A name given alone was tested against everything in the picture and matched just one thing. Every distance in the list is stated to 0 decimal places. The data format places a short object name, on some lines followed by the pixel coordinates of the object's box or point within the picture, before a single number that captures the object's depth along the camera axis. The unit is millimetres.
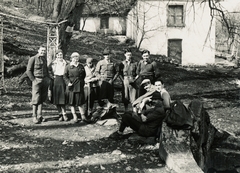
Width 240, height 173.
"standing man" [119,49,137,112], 9008
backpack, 6422
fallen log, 5844
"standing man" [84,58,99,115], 8539
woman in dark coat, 8019
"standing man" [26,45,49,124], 7738
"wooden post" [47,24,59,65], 11891
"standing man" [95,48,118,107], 8766
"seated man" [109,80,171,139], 6715
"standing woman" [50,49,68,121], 8164
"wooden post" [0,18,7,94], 10883
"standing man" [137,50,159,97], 8945
